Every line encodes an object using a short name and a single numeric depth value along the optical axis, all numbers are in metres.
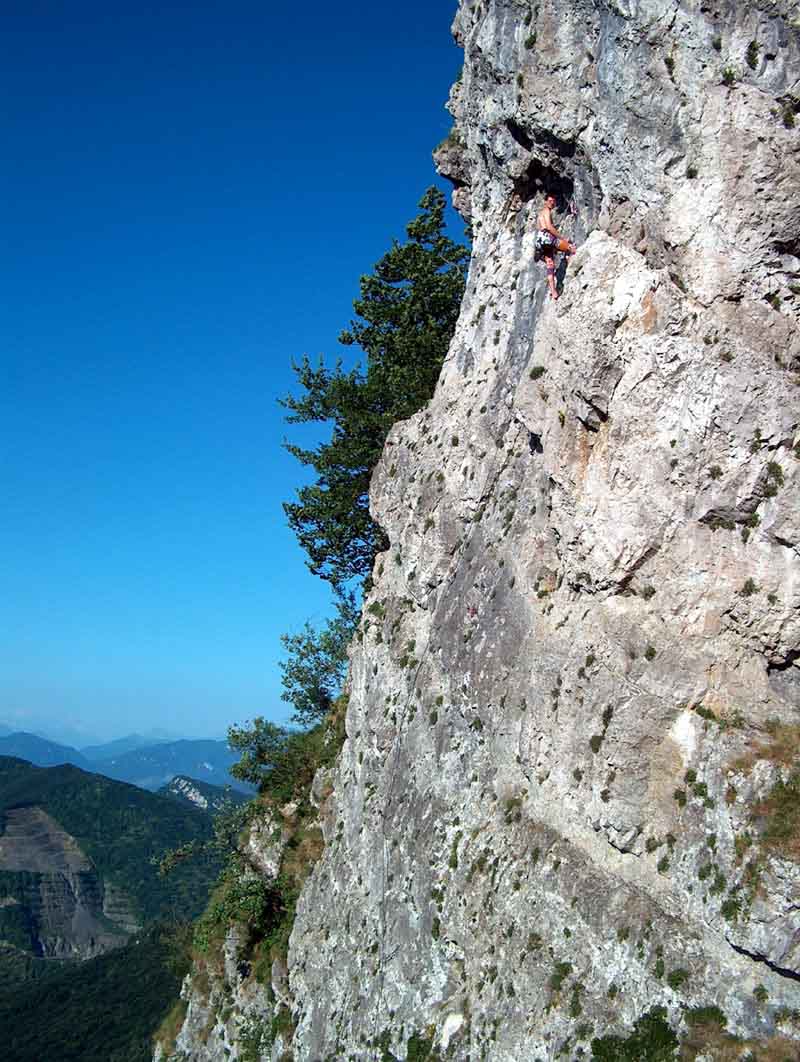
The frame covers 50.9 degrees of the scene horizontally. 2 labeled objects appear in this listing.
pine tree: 41.69
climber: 26.38
